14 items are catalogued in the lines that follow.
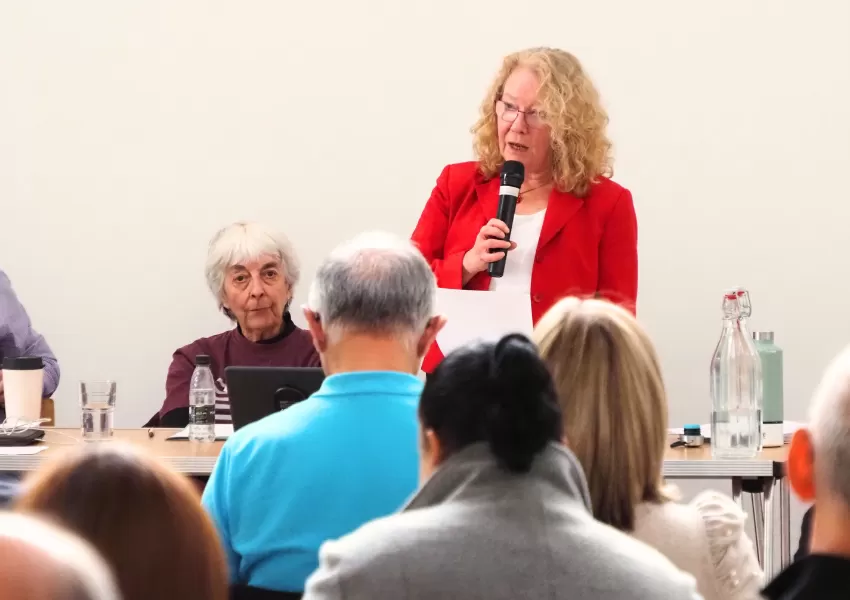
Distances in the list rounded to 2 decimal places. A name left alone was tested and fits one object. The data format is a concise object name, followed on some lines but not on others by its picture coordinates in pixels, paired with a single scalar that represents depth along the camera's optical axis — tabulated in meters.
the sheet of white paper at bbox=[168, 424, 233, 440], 6.34
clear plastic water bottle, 6.20
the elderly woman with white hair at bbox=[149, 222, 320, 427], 7.67
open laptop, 5.51
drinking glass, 6.29
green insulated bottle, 5.77
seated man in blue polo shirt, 3.62
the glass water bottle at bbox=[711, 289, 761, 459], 5.63
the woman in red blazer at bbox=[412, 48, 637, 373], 6.55
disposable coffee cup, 6.61
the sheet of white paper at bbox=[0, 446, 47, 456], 5.88
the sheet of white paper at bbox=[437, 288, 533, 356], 5.73
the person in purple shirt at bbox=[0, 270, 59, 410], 7.44
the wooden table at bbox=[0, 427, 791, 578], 5.45
